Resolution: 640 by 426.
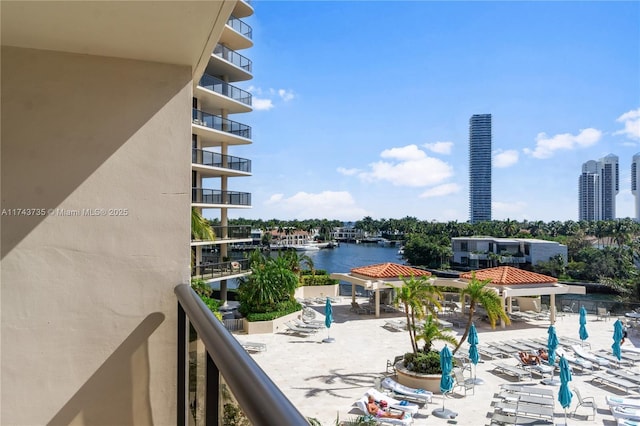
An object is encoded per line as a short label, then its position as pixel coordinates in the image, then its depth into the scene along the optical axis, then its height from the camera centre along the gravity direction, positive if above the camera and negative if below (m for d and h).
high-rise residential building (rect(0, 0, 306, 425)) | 1.90 -0.03
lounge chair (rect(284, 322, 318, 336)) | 15.28 -4.09
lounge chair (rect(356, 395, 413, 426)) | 8.24 -4.03
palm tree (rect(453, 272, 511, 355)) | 11.79 -2.24
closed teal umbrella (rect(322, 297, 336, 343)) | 14.32 -3.48
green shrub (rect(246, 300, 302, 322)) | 15.43 -3.58
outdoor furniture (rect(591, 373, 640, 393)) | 10.35 -4.14
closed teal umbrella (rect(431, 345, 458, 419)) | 8.95 -3.56
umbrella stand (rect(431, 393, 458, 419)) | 8.81 -4.13
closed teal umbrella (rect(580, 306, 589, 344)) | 13.60 -3.62
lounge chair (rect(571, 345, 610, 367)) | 12.14 -4.07
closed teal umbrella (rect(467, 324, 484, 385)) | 10.90 -3.47
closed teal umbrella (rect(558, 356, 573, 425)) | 8.58 -3.49
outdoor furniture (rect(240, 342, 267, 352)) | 13.02 -4.01
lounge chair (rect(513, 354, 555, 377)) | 11.35 -4.07
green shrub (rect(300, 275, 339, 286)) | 22.11 -3.26
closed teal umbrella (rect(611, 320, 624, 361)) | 12.26 -3.55
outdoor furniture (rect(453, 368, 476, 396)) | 10.20 -4.02
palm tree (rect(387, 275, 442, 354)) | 11.35 -2.11
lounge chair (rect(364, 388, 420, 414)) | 8.98 -4.04
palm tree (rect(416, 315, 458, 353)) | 10.66 -2.88
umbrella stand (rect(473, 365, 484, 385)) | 10.76 -4.18
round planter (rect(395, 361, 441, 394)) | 10.53 -4.09
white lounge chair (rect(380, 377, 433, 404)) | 9.64 -4.06
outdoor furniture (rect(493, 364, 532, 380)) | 11.18 -4.10
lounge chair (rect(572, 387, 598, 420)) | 9.12 -4.09
